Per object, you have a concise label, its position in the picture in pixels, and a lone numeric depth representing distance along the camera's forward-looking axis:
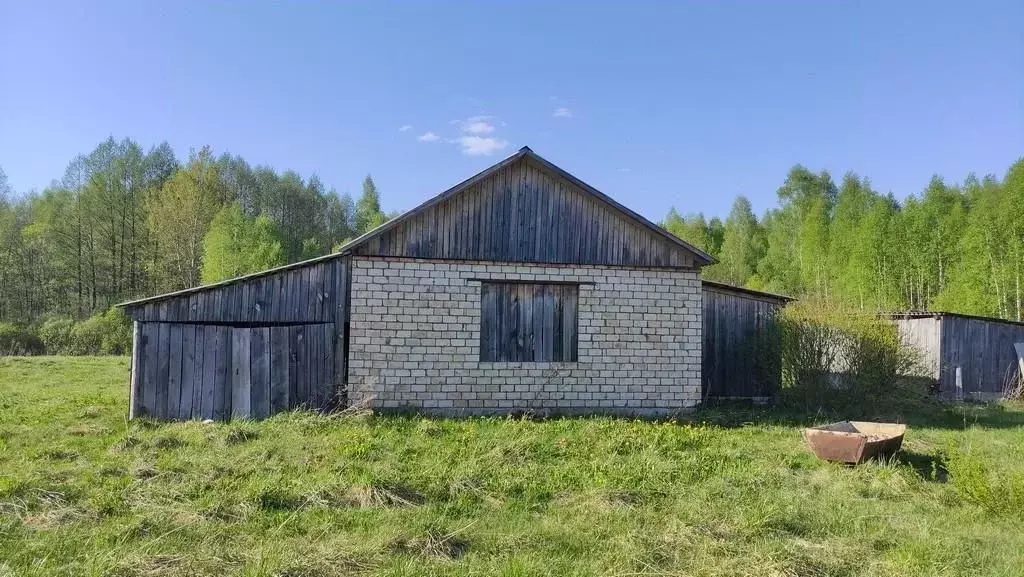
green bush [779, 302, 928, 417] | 12.62
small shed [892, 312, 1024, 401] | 16.31
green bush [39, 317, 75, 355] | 29.87
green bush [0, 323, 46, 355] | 28.55
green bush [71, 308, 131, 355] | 29.66
